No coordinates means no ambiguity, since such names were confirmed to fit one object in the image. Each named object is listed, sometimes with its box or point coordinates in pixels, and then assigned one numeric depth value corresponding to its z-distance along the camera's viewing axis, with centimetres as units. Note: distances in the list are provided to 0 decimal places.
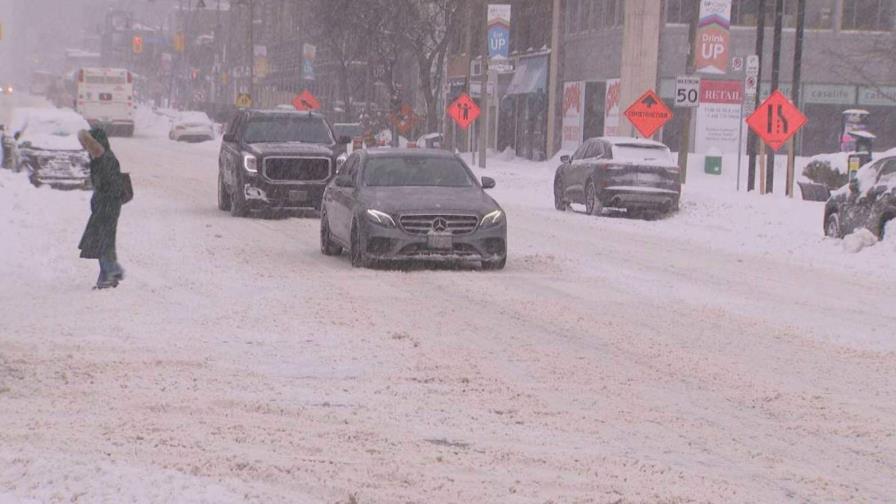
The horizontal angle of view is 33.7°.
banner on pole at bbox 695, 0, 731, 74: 4156
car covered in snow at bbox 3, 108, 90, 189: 3262
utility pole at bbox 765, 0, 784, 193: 3309
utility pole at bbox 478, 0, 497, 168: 4803
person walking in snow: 1492
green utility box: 4434
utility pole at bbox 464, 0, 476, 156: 4938
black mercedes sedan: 1727
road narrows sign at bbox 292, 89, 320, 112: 6020
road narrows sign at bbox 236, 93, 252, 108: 6788
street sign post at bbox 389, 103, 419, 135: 5605
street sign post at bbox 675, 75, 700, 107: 3378
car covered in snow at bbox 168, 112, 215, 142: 7469
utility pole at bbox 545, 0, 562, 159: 5666
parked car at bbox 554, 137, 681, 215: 2877
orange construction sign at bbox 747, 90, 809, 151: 2944
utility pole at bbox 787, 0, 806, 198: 3225
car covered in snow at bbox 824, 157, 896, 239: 2142
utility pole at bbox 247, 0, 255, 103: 7200
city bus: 7394
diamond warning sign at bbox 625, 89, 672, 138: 3484
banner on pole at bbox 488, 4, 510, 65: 4700
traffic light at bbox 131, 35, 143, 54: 12384
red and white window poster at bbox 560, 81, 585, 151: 5340
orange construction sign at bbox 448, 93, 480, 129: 4622
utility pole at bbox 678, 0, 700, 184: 3431
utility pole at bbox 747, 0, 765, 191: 3462
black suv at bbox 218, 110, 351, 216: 2522
